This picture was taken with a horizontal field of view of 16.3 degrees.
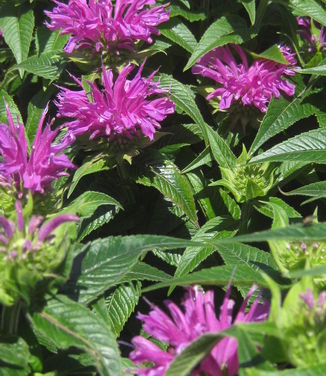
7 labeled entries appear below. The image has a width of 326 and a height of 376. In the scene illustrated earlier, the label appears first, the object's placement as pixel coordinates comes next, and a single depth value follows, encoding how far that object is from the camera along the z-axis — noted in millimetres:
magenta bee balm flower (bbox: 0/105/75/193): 540
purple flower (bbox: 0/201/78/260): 454
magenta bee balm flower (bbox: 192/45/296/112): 621
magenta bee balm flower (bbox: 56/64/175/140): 581
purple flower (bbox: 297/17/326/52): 643
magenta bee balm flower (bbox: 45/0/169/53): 599
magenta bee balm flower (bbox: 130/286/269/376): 449
